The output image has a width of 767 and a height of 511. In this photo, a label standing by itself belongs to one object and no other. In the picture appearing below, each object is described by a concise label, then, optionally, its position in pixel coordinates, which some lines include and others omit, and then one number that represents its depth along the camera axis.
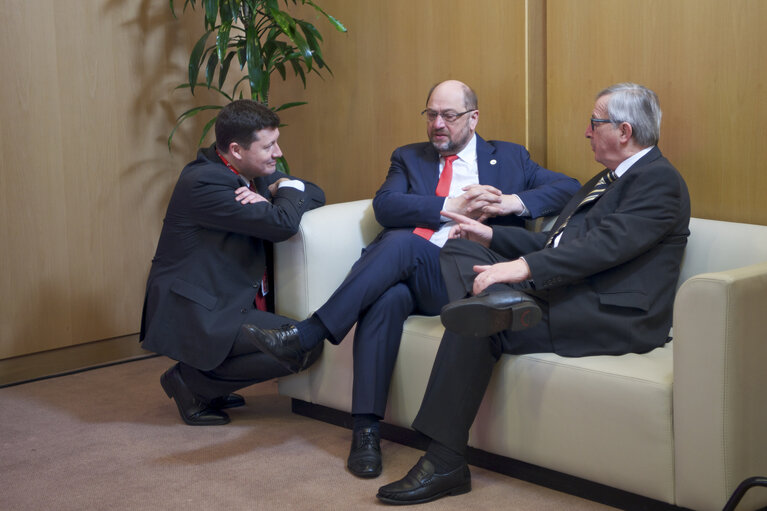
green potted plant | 3.70
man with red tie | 2.70
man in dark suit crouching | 2.98
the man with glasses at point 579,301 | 2.35
